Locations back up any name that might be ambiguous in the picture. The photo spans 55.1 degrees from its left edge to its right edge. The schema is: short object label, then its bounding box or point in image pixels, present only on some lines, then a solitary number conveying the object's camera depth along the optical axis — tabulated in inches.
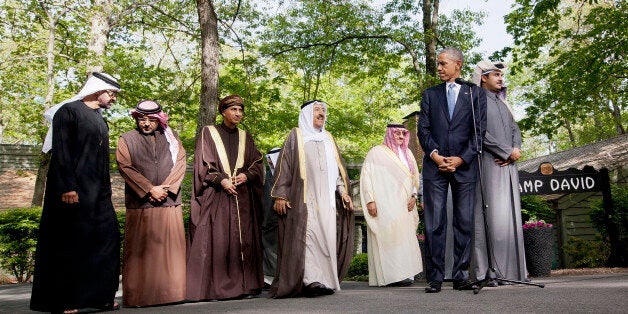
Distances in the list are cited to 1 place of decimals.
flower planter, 314.0
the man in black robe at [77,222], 194.7
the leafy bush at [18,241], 444.5
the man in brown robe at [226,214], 241.0
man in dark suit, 217.0
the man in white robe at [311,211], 232.7
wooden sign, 347.9
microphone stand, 206.3
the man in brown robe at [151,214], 226.8
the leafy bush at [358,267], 543.2
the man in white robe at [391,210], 309.4
